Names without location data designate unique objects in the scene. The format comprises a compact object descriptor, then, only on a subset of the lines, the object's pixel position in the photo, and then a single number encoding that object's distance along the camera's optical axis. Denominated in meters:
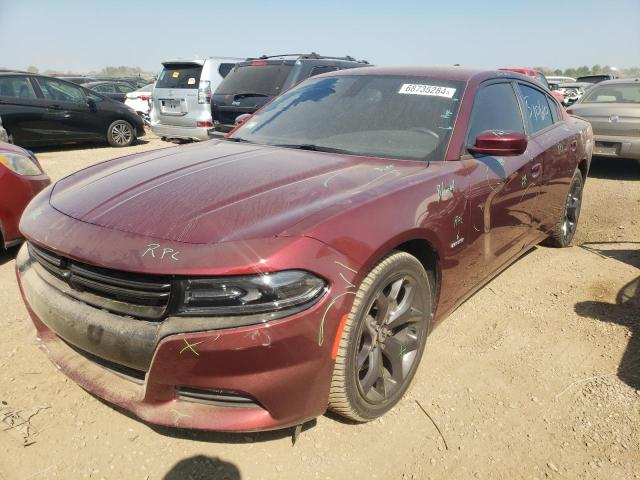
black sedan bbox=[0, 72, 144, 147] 9.02
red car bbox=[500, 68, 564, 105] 13.88
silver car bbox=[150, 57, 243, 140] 8.99
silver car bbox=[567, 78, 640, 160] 7.30
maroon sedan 1.67
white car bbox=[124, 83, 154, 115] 14.32
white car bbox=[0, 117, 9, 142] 6.19
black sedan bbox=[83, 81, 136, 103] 15.87
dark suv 7.47
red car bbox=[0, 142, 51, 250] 3.68
